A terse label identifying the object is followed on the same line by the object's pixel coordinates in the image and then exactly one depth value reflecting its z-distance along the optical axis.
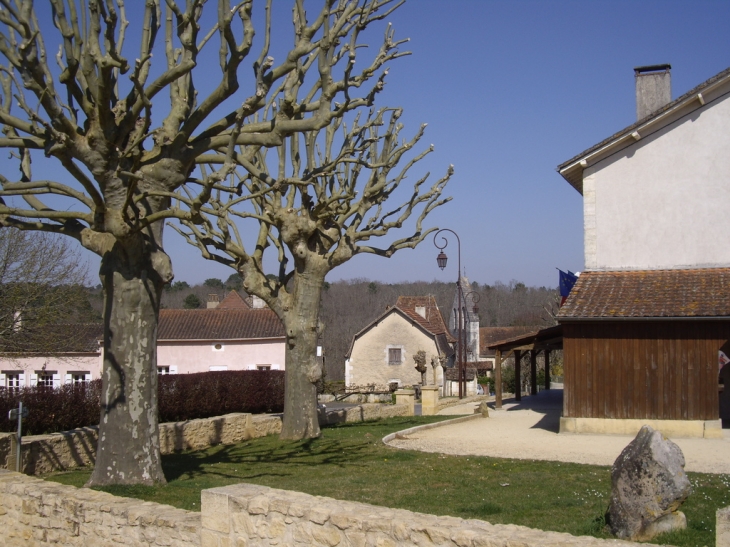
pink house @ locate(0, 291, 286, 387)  36.12
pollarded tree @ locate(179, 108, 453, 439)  15.12
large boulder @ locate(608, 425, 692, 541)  6.36
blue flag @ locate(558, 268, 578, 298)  20.36
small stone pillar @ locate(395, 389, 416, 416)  21.98
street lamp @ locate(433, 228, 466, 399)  25.41
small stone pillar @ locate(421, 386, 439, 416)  21.73
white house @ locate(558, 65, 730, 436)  15.17
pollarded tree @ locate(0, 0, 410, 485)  8.48
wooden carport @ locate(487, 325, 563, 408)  19.87
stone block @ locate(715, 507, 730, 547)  4.70
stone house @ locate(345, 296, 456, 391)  44.00
